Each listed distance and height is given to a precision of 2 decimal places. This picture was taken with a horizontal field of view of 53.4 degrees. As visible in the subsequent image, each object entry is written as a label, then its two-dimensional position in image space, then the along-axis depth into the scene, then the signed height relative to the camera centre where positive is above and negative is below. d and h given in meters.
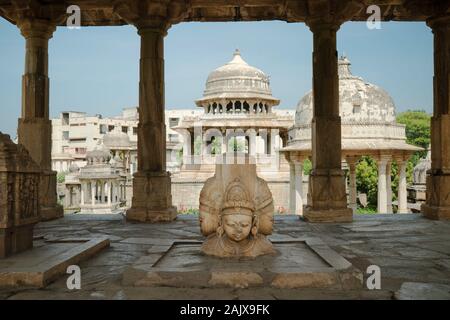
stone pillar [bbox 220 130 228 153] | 32.15 +2.28
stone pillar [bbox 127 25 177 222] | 7.52 +0.52
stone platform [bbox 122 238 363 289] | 3.38 -0.78
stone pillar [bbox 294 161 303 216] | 18.31 -0.55
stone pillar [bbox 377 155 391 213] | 17.28 -0.50
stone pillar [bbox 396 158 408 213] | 17.41 -0.67
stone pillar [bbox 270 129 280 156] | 33.97 +2.51
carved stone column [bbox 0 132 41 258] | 4.07 -0.23
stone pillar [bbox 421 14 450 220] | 7.48 +0.70
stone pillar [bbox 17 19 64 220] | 7.89 +1.12
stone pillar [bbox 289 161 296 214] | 18.62 -0.72
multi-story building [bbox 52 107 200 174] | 55.94 +5.43
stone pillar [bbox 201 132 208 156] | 34.42 +2.34
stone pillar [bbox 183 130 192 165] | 34.34 +2.20
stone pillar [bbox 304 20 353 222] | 7.38 +0.60
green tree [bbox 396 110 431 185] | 40.88 +4.24
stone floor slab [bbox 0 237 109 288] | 3.49 -0.77
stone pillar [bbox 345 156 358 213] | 17.81 -0.23
